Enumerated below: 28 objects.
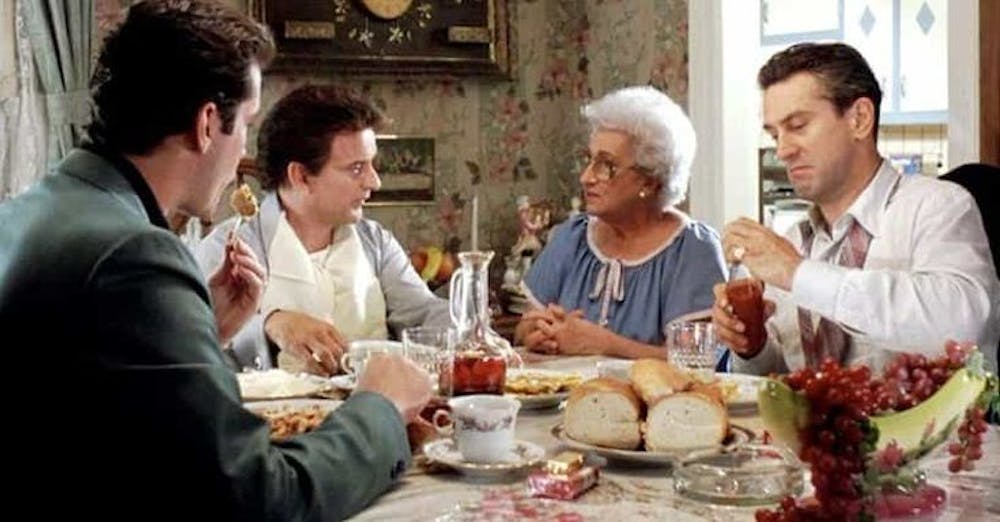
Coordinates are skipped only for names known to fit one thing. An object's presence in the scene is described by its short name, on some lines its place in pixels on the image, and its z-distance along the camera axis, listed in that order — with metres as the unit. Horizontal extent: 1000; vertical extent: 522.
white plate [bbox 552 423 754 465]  2.80
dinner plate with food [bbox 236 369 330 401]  3.23
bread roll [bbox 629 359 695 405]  2.86
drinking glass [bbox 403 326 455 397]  3.15
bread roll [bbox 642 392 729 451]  2.83
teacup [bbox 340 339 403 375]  3.26
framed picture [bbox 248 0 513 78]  4.96
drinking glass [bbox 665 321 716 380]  3.34
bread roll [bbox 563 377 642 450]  2.86
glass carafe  3.08
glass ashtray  2.67
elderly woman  3.99
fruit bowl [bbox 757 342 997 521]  2.45
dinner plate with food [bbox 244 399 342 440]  2.87
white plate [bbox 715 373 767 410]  3.13
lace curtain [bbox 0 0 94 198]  4.53
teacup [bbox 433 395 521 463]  2.80
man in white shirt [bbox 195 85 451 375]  3.87
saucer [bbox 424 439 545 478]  2.78
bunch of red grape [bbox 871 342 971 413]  2.54
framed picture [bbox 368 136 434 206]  5.21
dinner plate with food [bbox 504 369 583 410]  3.16
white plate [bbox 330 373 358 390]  3.27
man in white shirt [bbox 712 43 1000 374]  3.26
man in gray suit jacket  2.43
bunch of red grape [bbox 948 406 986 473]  2.57
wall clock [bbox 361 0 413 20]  5.10
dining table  2.63
